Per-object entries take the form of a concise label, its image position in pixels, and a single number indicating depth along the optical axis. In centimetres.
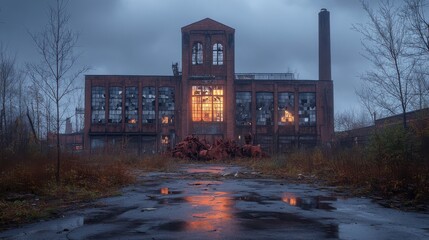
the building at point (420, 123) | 1342
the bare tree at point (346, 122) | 7734
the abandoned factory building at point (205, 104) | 5172
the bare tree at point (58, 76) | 1252
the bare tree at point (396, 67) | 1576
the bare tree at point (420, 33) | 1423
